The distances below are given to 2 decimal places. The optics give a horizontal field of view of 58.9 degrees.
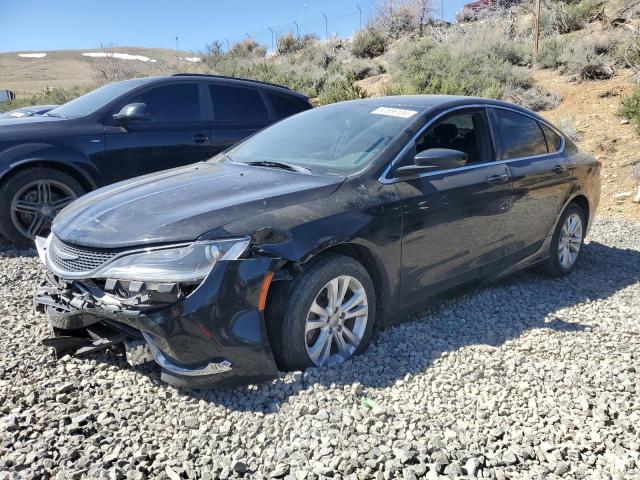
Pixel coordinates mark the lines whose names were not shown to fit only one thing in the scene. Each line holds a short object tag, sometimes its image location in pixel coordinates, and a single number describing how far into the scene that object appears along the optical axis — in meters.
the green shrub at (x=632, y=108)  10.71
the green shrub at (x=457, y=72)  14.52
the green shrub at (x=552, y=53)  16.08
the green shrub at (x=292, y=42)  28.56
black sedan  2.86
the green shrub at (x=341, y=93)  16.23
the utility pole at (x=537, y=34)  17.16
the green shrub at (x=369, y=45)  23.56
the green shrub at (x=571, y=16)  19.00
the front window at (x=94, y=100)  6.10
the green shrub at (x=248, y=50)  30.91
